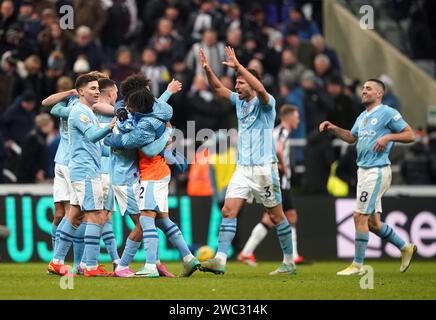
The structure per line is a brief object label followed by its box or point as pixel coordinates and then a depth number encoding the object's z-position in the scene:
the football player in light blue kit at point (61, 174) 15.59
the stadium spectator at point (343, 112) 24.00
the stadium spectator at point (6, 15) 24.06
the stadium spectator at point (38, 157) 21.41
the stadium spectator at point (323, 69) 25.34
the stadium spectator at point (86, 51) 23.66
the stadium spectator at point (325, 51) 25.98
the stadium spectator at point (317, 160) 22.39
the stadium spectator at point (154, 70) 23.45
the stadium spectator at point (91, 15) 24.66
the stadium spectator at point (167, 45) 24.52
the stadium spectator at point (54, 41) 23.59
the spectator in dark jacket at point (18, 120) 22.16
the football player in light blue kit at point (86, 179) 14.88
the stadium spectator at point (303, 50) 26.05
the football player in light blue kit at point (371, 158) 15.88
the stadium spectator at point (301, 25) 26.89
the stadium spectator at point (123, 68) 23.42
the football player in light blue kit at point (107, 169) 15.62
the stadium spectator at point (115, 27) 25.12
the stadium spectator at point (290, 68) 24.45
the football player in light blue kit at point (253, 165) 15.38
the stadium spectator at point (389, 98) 24.67
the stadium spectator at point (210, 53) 24.08
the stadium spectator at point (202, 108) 23.38
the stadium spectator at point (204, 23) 25.28
